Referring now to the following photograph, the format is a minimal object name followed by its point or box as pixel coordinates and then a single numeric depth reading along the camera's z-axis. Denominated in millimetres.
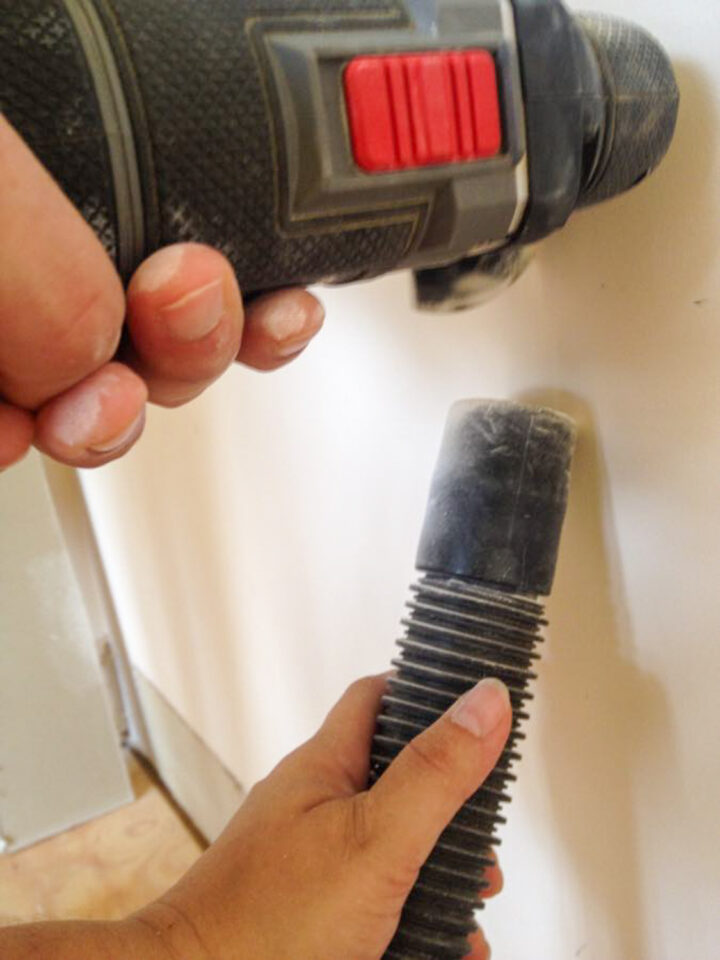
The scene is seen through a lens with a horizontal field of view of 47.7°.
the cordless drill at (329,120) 240
